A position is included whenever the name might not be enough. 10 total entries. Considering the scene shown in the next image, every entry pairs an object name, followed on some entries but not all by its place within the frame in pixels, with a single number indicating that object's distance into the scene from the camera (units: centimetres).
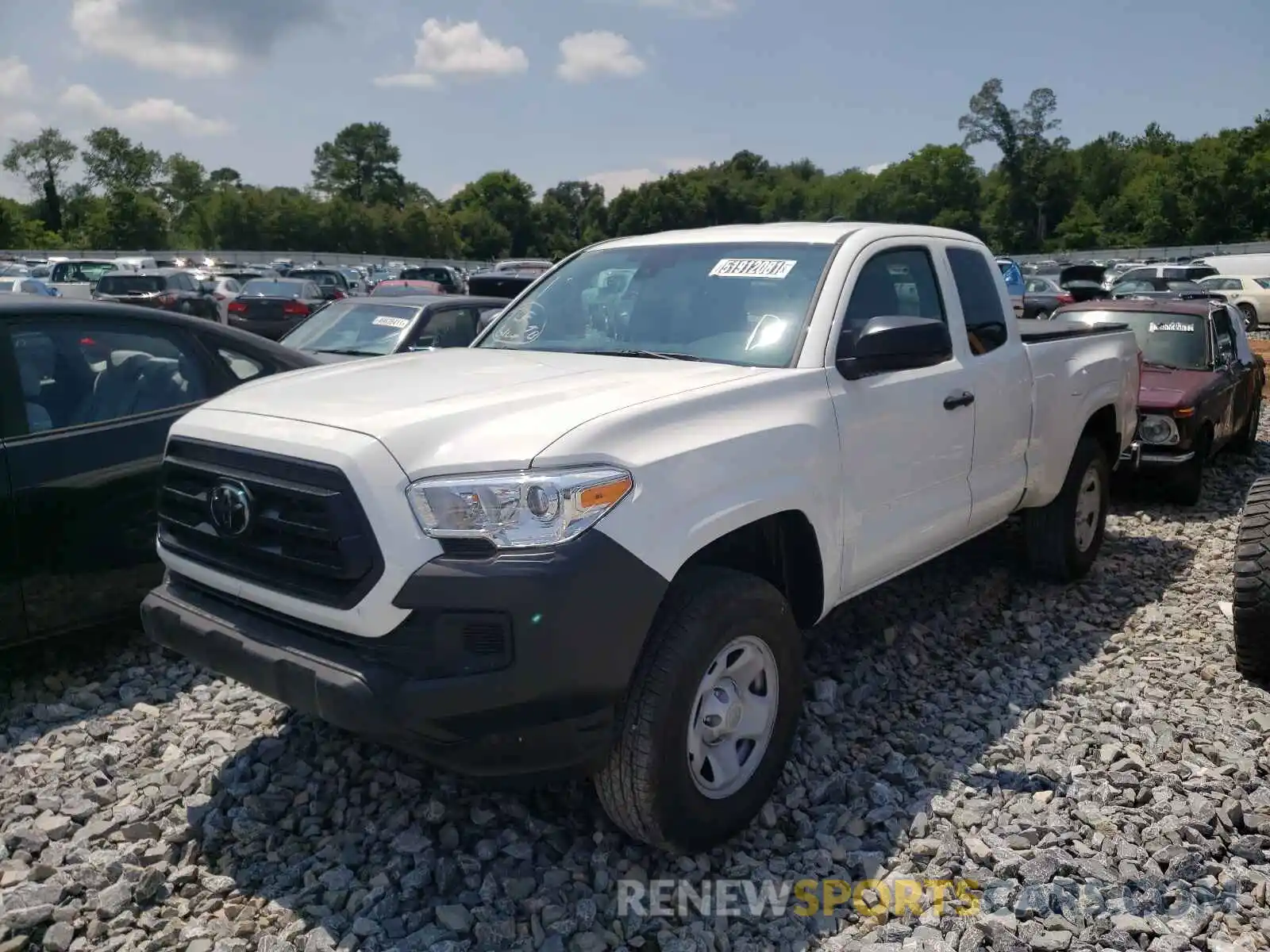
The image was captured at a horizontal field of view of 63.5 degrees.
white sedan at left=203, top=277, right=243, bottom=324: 2690
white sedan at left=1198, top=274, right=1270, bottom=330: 2869
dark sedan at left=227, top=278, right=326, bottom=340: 1830
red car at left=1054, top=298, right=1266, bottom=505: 801
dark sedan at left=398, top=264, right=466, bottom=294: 3246
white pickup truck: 268
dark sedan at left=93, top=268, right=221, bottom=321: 2172
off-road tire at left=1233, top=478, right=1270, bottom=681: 456
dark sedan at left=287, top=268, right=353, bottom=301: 3171
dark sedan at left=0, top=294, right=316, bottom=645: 419
